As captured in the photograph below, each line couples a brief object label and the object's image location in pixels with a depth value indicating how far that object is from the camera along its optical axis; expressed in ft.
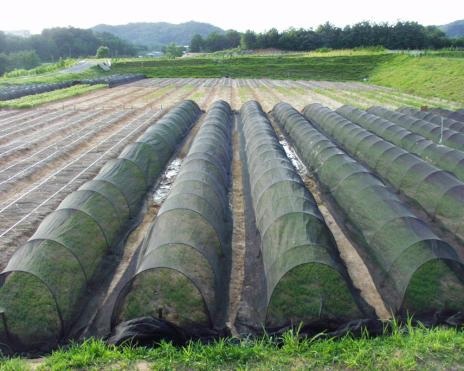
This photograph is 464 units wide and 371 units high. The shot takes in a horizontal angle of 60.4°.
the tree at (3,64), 313.53
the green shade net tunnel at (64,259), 24.91
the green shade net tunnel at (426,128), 59.31
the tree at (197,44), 419.56
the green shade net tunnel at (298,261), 25.63
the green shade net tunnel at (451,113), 77.29
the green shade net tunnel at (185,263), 25.70
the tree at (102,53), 323.78
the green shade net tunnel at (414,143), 48.49
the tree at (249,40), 310.65
